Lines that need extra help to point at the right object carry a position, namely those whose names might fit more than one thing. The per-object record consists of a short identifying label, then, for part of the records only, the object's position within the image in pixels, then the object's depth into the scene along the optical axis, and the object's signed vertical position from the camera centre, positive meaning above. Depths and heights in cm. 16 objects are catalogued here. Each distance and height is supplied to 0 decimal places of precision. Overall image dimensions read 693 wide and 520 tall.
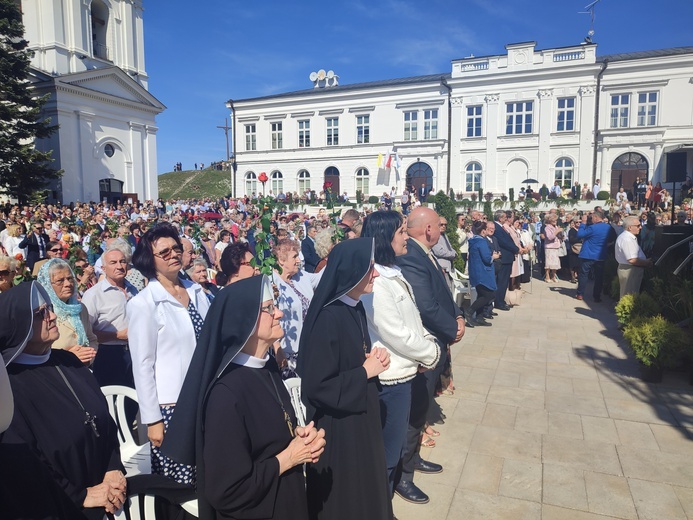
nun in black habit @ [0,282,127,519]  215 -92
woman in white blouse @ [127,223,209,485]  298 -82
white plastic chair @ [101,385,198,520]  324 -165
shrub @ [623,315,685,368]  591 -163
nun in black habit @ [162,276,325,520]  190 -88
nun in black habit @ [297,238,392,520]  250 -100
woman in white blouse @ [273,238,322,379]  438 -78
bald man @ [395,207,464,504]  384 -86
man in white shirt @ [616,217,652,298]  820 -80
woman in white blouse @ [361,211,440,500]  326 -92
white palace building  3138 +660
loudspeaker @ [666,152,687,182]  1030 +102
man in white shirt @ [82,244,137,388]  425 -96
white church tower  3042 +801
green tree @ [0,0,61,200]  2502 +518
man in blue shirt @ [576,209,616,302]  1065 -82
